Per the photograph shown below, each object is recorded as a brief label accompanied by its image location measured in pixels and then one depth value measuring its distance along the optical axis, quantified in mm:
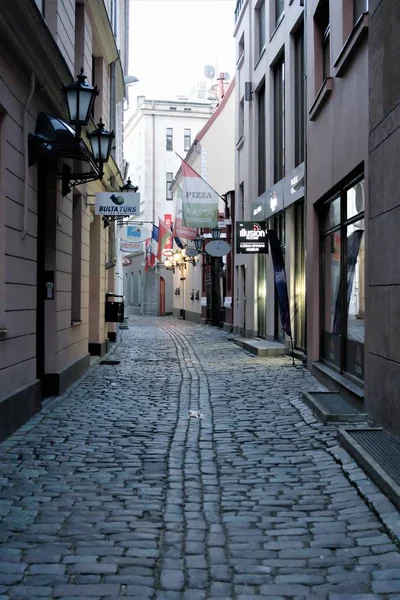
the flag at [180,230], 30344
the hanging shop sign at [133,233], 29453
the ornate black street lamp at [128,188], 18111
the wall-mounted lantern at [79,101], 9656
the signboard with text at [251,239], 18844
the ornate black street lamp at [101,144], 12552
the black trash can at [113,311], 17969
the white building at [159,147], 56594
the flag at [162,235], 36188
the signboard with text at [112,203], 14250
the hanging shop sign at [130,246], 33344
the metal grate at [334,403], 8234
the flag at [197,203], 24234
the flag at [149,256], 44606
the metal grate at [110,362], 15031
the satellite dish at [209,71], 54531
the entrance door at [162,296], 53000
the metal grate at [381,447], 5543
